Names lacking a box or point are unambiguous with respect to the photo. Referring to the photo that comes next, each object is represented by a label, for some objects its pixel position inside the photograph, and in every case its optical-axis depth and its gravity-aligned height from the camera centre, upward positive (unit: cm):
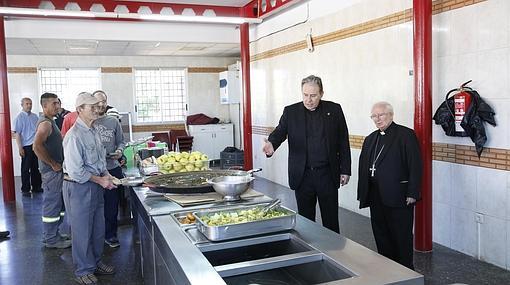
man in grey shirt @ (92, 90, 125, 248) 485 -36
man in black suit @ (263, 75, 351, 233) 370 -31
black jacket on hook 401 -7
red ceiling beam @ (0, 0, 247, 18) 760 +211
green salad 218 -51
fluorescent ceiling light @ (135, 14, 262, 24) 777 +181
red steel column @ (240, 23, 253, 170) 900 +52
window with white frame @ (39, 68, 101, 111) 1109 +105
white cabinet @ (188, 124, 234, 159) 1175 -50
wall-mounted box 1135 +83
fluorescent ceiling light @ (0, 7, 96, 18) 724 +184
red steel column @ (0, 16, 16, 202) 765 -19
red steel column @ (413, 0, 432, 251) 440 +10
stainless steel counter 168 -60
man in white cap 372 -52
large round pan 307 -46
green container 580 -44
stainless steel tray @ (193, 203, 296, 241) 207 -53
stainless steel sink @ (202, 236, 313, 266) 208 -64
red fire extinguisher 410 +8
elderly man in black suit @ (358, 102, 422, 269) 350 -51
